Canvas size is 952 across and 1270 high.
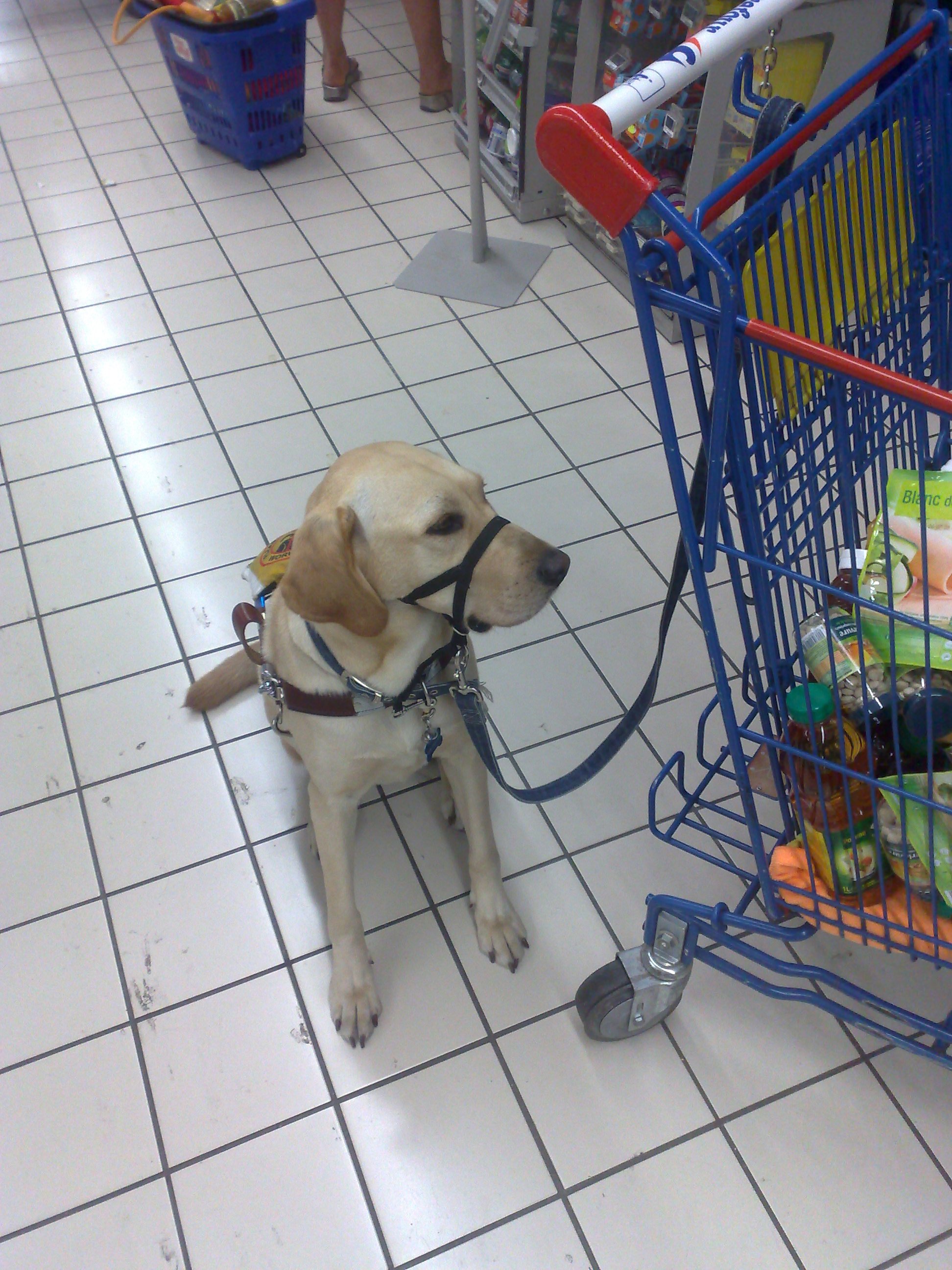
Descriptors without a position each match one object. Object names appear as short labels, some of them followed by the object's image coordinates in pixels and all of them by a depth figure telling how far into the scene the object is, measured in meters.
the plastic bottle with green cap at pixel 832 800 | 0.98
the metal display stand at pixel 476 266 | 2.81
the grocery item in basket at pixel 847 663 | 0.96
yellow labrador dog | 1.14
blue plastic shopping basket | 3.00
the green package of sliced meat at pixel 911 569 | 0.89
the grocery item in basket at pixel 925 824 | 0.94
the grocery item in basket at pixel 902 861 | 0.99
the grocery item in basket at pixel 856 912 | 1.00
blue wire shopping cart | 0.75
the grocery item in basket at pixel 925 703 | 0.90
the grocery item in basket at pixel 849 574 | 0.94
